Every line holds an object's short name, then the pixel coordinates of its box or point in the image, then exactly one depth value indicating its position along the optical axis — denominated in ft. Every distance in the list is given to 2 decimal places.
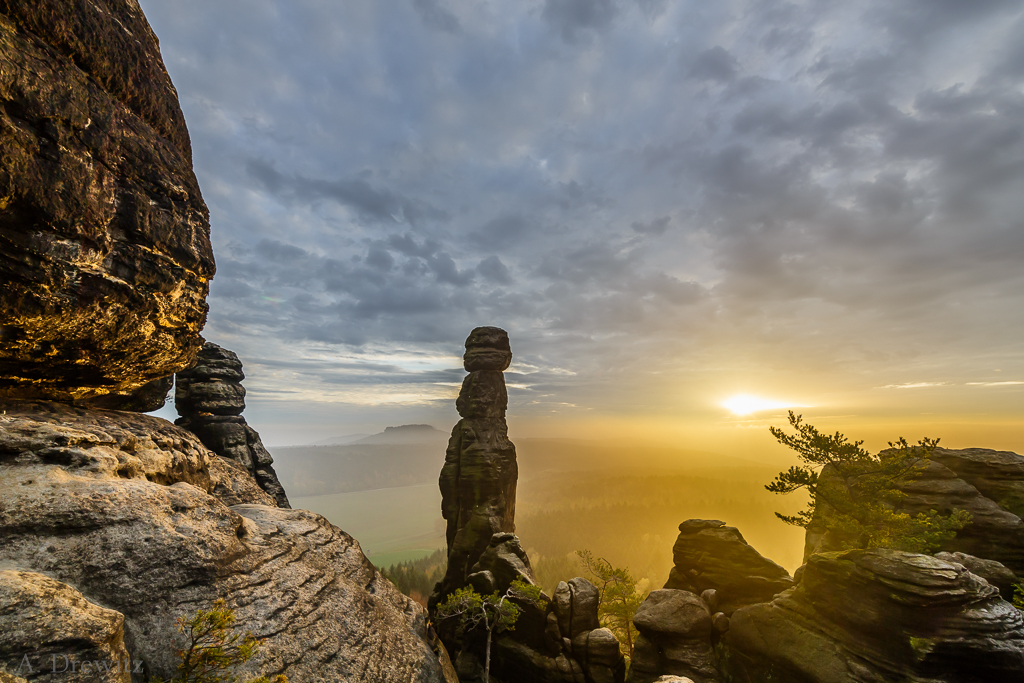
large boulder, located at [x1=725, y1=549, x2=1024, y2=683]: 56.24
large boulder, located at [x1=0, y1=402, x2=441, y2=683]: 32.63
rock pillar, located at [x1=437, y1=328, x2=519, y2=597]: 141.08
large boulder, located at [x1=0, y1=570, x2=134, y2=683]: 24.72
